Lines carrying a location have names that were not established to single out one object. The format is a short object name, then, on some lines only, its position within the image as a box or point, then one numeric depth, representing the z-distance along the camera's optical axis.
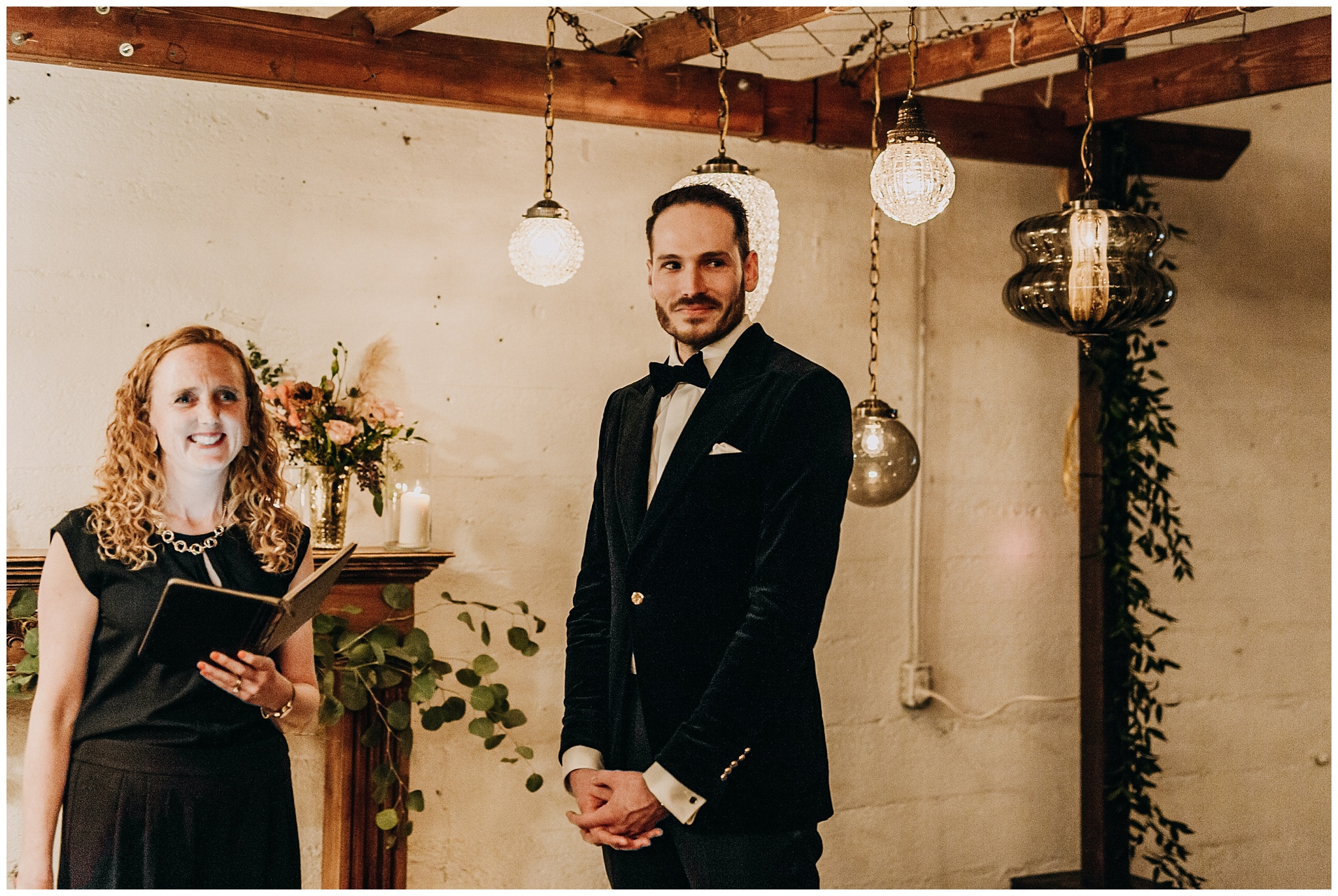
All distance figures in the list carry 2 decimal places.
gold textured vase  2.88
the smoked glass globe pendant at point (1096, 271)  2.66
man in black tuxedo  1.78
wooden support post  3.61
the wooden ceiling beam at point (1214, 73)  3.08
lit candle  3.01
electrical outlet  3.71
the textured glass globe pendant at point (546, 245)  2.60
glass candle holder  3.01
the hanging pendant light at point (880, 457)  2.97
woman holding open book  1.93
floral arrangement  2.87
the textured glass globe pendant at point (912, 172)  2.34
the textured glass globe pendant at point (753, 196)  2.30
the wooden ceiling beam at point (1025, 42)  2.64
